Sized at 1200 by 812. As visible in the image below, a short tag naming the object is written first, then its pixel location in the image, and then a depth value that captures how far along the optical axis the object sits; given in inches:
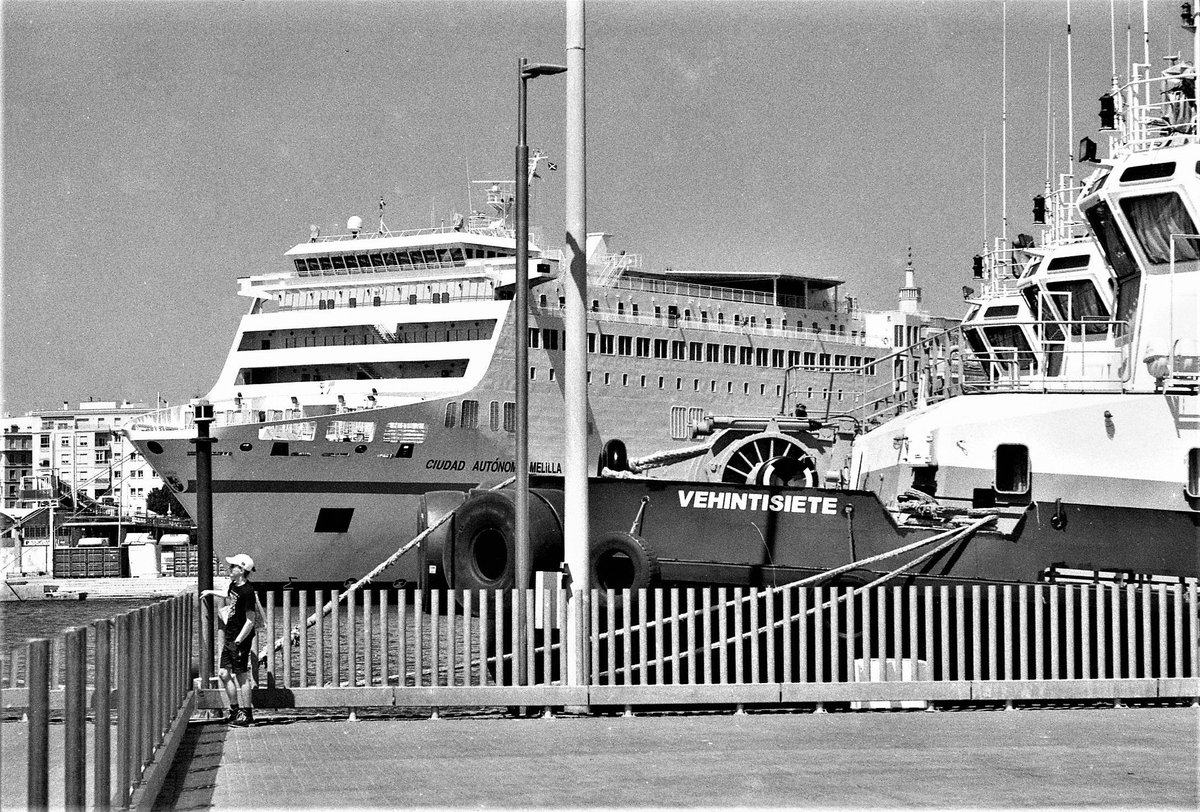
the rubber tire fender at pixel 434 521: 1073.5
